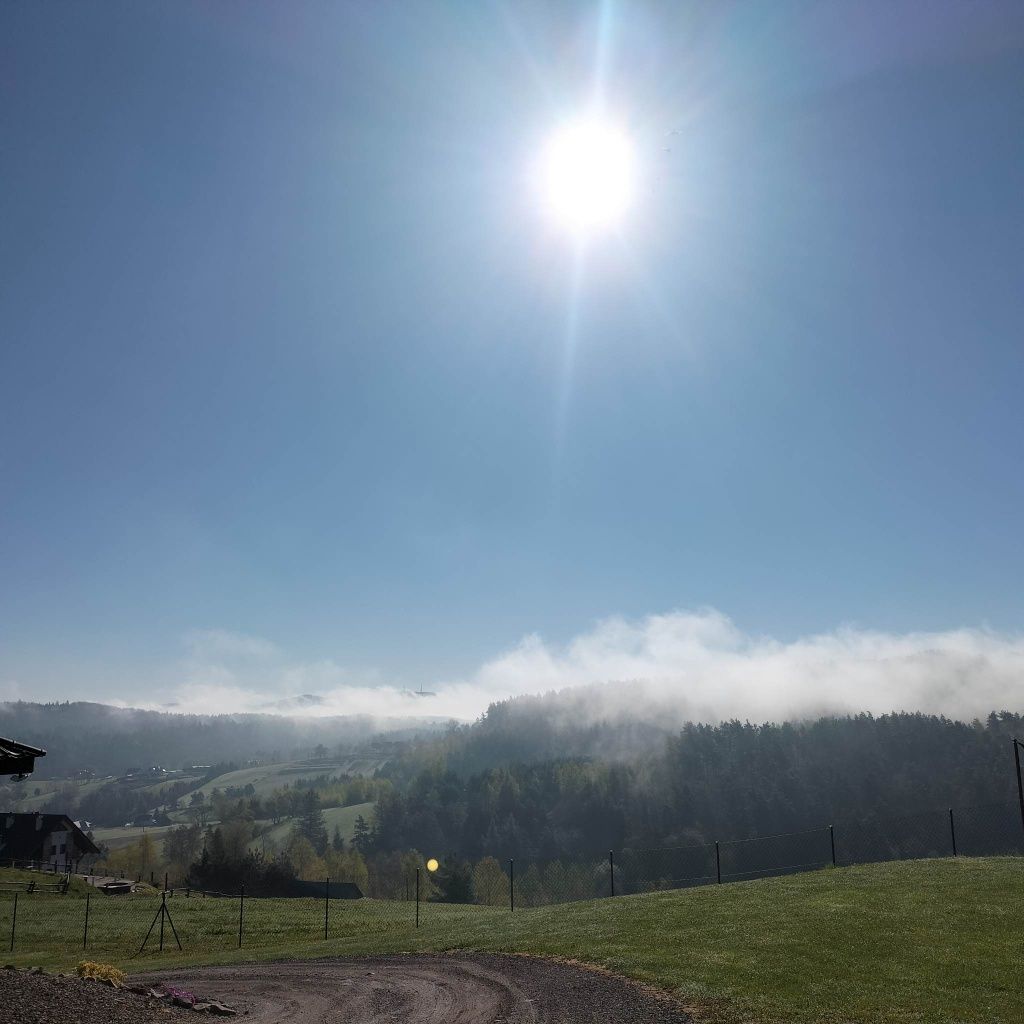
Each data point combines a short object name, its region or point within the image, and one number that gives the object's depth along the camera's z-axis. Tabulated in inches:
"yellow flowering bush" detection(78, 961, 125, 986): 660.1
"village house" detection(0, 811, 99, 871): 4005.9
